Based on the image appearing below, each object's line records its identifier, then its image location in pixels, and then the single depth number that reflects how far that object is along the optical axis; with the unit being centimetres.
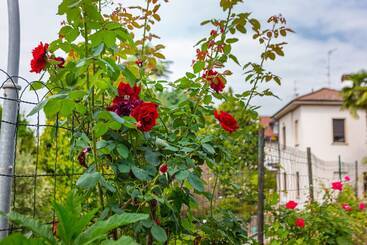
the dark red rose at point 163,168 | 186
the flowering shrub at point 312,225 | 409
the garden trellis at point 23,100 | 216
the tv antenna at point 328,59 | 1973
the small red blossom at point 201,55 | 253
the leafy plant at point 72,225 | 147
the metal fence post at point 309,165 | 682
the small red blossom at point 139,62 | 254
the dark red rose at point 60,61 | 209
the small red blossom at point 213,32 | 250
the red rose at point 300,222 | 395
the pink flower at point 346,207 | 499
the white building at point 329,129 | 2006
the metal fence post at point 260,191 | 421
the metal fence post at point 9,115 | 217
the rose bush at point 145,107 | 177
